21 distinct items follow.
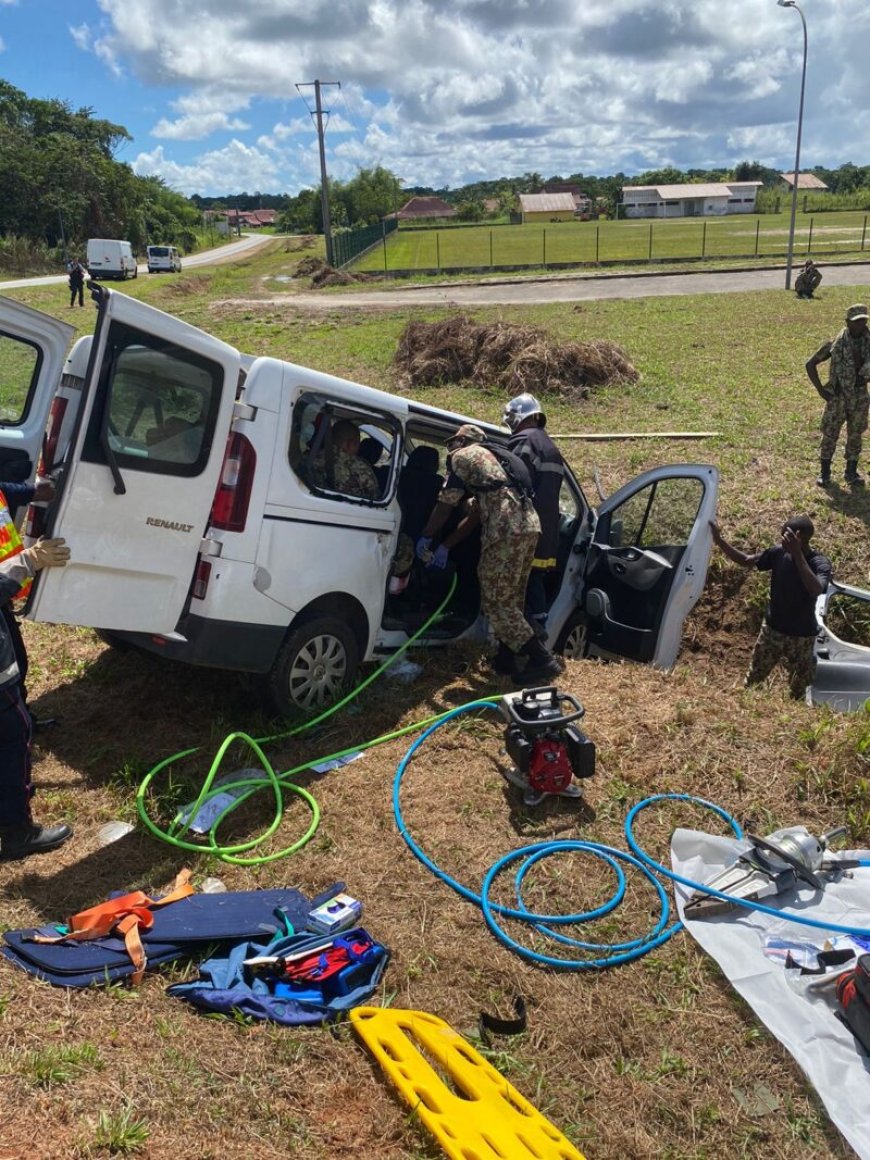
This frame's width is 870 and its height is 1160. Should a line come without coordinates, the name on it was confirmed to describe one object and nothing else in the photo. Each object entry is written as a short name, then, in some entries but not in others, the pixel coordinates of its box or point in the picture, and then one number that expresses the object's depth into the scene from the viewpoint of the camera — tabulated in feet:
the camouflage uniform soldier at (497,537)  17.08
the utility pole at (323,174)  136.36
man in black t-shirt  19.66
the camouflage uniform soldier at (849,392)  30.58
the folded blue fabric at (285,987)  9.64
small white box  10.92
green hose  12.75
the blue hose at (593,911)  10.59
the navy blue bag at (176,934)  9.99
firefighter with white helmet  18.49
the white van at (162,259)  155.84
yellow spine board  7.99
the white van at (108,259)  137.59
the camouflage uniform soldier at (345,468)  15.92
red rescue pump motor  13.42
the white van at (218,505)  12.78
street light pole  88.15
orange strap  10.26
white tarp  8.71
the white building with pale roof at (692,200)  310.45
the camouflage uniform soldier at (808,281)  80.79
